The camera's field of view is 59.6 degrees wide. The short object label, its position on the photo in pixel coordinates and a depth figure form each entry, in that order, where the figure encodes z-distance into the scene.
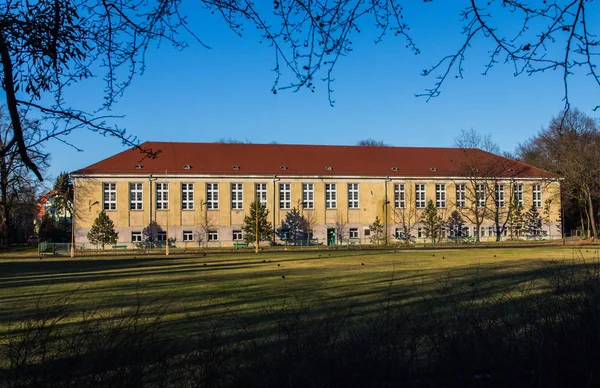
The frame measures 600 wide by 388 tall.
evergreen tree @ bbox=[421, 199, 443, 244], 64.88
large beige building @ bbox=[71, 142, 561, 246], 61.25
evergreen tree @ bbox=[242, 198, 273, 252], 59.66
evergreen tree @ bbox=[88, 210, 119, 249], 57.75
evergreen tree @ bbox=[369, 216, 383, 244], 64.31
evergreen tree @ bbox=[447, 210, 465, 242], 68.88
